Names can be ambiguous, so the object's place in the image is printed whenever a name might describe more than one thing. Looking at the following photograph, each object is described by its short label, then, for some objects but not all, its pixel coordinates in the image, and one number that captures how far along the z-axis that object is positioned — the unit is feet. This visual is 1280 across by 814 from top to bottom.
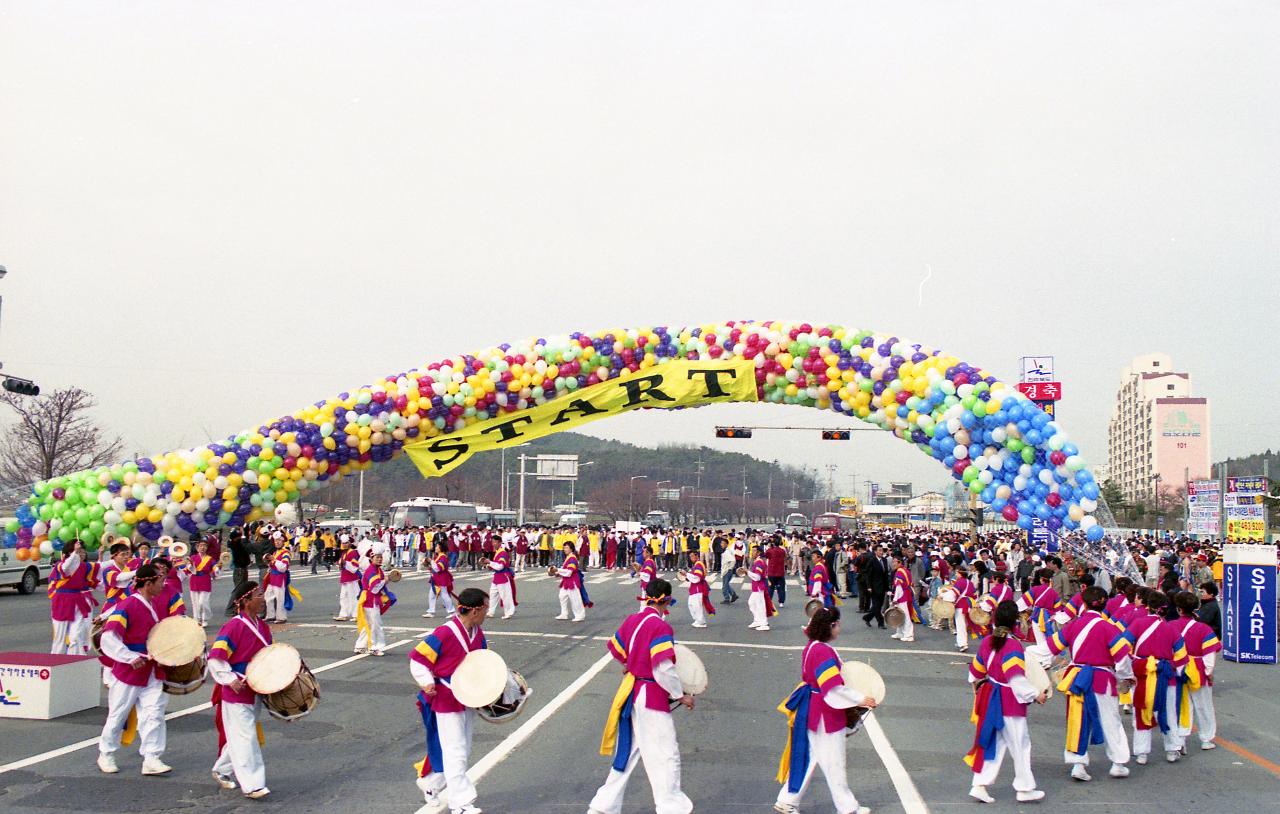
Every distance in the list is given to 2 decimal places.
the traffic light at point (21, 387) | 52.65
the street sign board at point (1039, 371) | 70.79
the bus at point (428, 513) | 155.43
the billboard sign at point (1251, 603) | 47.44
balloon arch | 42.06
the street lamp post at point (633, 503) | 293.02
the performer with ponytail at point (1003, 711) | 23.07
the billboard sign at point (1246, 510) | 85.10
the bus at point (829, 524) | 188.44
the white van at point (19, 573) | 72.28
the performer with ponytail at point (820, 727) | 20.93
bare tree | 111.65
